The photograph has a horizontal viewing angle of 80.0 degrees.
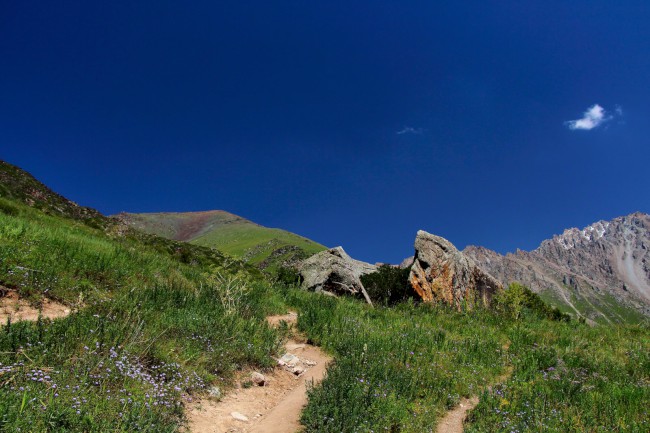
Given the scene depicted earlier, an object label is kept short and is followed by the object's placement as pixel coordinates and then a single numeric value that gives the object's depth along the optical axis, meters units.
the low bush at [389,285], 22.85
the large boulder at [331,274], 22.83
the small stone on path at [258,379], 7.69
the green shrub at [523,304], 17.58
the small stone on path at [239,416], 6.21
